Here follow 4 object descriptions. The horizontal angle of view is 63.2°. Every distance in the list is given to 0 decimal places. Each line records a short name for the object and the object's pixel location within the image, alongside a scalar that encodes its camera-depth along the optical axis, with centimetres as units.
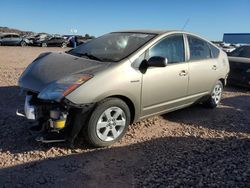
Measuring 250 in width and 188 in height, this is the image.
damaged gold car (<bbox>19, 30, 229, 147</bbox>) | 258
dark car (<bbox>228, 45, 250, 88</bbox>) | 594
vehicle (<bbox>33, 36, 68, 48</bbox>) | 2492
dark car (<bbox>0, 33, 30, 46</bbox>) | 2331
